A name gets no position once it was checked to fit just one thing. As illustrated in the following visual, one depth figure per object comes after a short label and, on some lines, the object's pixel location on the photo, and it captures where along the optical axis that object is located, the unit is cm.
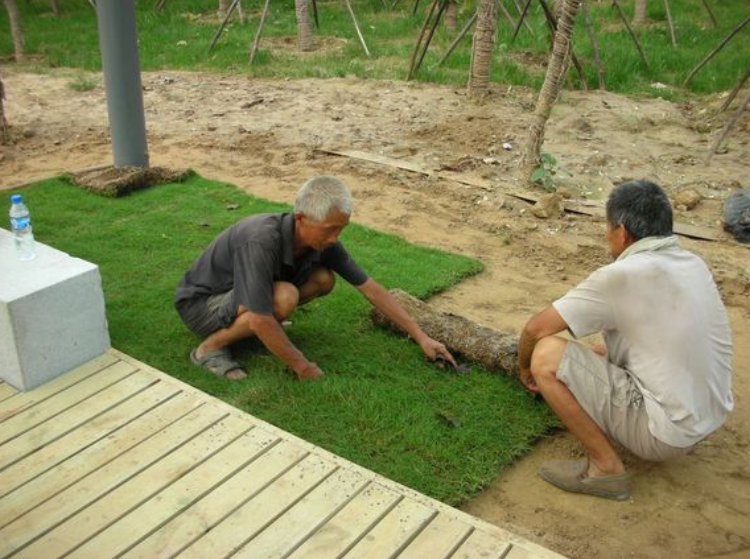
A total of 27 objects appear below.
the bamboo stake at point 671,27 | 1310
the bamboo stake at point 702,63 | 1026
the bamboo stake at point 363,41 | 1238
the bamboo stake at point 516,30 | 1136
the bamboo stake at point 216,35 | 1270
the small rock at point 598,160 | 782
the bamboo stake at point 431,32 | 1038
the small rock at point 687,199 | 685
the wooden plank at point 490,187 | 631
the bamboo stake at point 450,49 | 1075
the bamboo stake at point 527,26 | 1304
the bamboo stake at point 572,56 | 946
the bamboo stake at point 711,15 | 1458
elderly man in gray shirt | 360
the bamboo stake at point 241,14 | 1518
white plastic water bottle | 360
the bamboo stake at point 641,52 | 1138
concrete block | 327
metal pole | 682
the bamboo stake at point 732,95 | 822
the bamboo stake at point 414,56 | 1026
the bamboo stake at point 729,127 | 771
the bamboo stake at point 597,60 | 1021
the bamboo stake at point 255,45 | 1197
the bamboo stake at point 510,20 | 1348
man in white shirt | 302
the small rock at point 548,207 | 663
